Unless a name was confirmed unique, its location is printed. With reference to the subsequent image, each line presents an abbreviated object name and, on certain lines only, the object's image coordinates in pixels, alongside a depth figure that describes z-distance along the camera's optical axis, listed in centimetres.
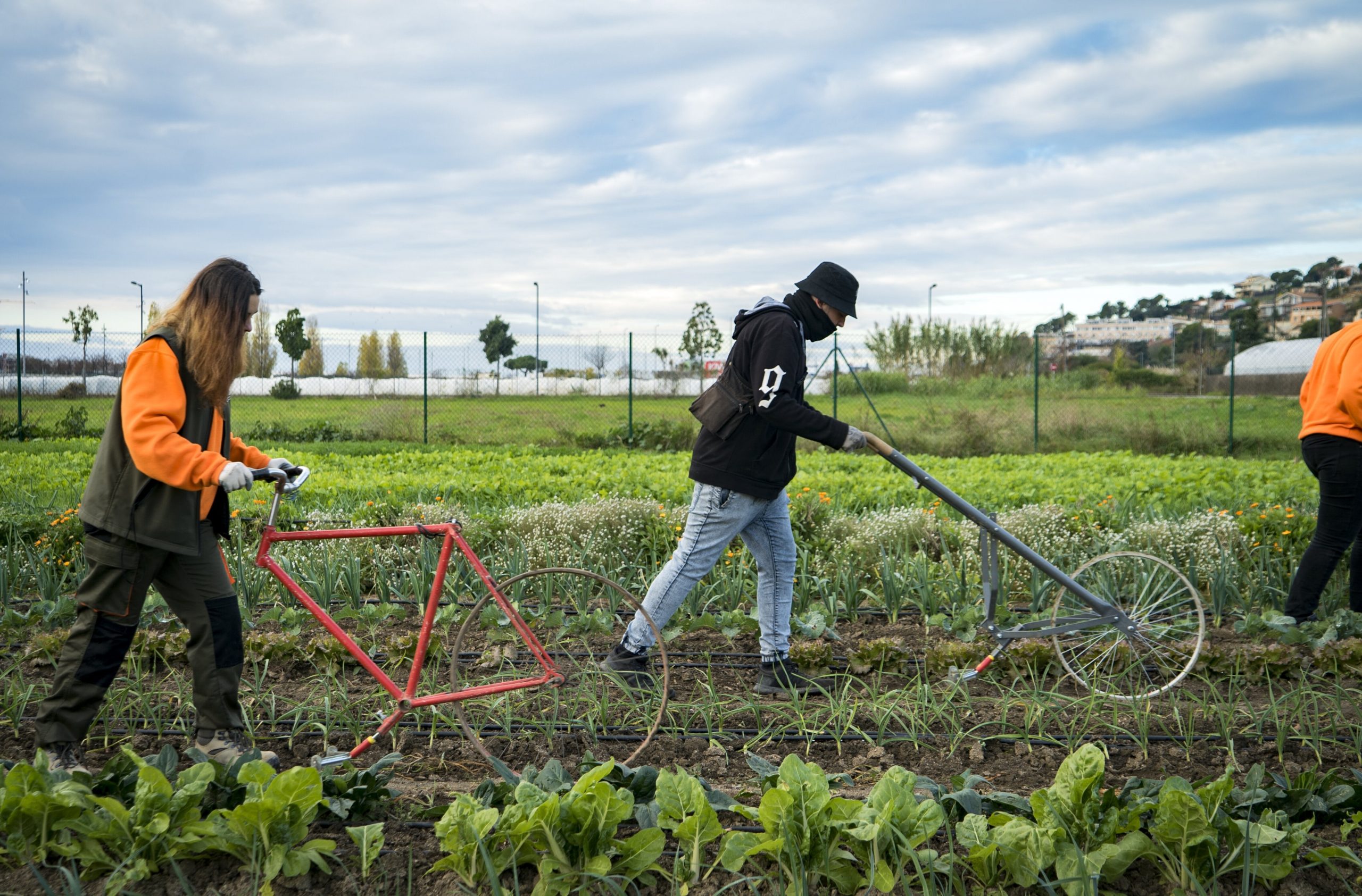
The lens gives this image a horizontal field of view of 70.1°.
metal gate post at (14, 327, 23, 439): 1459
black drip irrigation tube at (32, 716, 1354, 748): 316
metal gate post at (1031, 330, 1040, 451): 1440
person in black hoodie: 356
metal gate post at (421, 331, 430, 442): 1467
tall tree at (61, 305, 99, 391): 2806
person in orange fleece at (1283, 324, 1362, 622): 434
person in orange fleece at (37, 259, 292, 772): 278
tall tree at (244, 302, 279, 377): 1908
